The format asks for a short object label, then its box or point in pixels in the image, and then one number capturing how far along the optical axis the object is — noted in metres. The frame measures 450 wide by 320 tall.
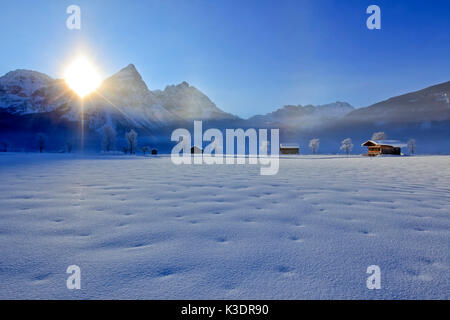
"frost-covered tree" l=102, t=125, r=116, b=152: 82.00
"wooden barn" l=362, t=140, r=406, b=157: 48.94
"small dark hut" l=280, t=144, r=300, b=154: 65.00
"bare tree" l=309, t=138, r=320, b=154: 84.75
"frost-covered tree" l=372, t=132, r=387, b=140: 65.54
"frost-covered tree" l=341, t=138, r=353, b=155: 75.81
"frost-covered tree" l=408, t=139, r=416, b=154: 74.61
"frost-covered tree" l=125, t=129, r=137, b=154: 72.68
